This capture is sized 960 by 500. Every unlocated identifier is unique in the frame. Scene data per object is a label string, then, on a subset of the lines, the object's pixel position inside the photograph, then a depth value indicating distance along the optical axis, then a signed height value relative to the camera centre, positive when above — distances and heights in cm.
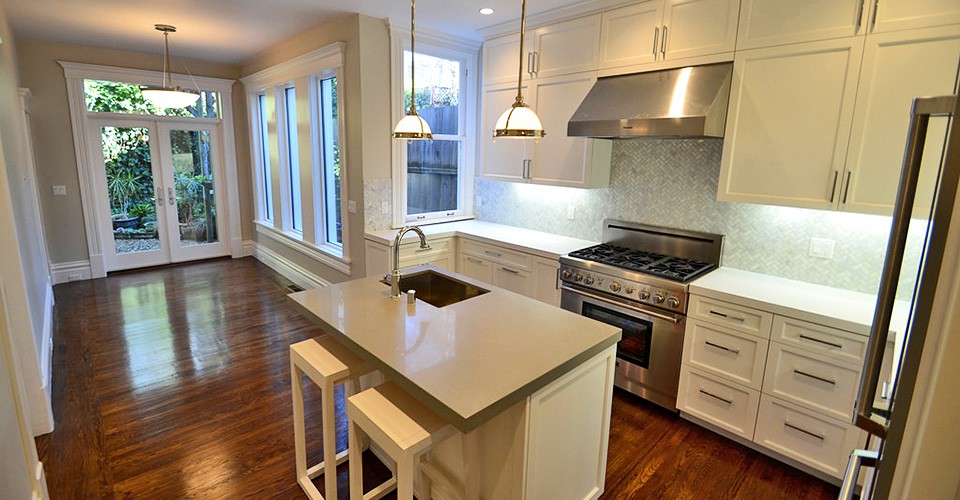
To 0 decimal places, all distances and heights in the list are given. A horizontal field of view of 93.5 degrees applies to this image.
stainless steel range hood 257 +42
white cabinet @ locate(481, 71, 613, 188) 341 +21
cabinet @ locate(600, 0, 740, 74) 263 +90
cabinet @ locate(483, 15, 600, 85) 328 +94
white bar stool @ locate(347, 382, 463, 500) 152 -90
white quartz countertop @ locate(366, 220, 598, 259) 357 -56
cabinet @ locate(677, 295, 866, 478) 223 -108
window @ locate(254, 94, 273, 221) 597 +17
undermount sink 261 -68
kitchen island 155 -71
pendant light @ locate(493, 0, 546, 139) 191 +20
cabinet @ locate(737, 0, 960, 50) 201 +78
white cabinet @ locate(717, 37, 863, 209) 228 +30
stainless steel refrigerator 73 -20
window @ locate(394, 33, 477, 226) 429 +23
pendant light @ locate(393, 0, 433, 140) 223 +21
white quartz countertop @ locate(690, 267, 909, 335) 218 -64
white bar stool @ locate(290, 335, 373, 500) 195 -92
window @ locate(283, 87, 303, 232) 531 +9
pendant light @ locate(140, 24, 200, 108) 384 +59
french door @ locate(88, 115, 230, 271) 570 -35
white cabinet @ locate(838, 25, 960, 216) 200 +39
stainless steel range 277 -76
